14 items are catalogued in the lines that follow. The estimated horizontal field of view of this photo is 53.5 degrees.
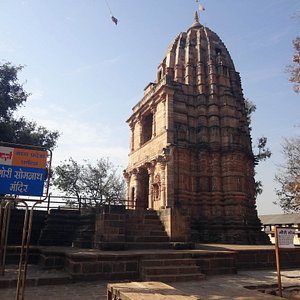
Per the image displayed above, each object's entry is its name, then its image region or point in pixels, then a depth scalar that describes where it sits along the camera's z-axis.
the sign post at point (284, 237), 6.94
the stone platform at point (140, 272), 7.43
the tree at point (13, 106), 20.56
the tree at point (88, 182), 33.81
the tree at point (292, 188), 17.52
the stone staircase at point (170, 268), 8.46
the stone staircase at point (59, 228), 13.52
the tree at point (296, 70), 11.80
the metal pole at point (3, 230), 7.61
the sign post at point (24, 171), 6.10
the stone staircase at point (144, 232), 11.81
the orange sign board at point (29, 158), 6.29
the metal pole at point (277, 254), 6.55
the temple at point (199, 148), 18.12
